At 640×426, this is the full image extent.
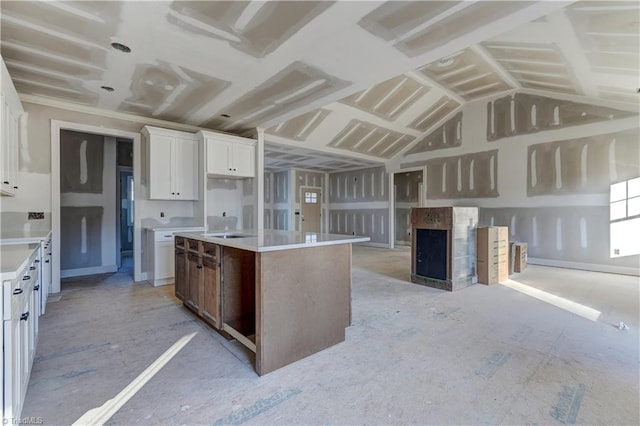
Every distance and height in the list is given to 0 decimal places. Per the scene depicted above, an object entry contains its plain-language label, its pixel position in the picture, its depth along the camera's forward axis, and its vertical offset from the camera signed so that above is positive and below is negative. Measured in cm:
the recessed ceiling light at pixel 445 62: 477 +251
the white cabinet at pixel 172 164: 443 +75
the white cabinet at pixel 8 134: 271 +82
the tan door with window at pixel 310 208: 985 +10
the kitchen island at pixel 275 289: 204 -66
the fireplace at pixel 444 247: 418 -54
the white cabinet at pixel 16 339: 129 -66
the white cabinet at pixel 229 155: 468 +96
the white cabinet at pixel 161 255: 426 -67
